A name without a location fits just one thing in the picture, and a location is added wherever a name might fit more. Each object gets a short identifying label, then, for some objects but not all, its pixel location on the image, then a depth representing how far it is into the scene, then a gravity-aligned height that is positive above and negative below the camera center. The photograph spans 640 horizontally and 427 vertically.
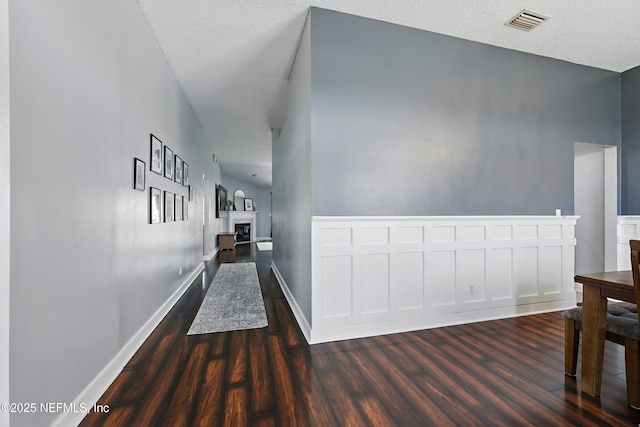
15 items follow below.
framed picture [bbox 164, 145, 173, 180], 3.17 +0.59
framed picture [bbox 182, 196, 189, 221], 4.08 +0.06
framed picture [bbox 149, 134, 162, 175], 2.70 +0.57
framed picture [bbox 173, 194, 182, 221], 3.58 +0.09
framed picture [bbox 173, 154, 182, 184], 3.65 +0.61
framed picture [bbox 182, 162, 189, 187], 4.07 +0.59
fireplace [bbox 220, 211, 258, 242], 10.89 -0.35
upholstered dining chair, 1.36 -0.70
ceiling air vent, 2.56 +1.84
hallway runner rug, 2.75 -1.14
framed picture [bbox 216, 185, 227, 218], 8.96 +0.43
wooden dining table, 1.62 -0.67
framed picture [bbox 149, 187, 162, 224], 2.65 +0.07
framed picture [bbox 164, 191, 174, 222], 3.10 +0.07
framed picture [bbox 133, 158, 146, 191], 2.27 +0.33
